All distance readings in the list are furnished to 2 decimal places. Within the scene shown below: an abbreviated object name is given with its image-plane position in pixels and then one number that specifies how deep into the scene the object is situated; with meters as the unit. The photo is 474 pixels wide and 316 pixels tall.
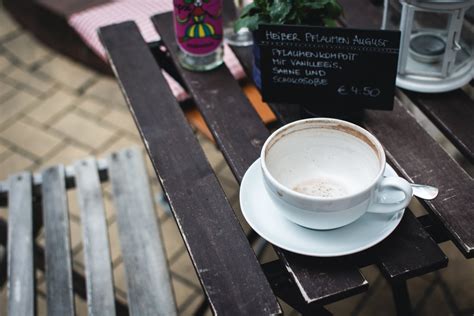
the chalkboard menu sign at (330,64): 1.39
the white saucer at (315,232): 1.22
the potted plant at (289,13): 1.49
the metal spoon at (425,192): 1.27
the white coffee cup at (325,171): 1.19
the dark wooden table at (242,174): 1.22
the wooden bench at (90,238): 1.80
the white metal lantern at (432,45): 1.49
